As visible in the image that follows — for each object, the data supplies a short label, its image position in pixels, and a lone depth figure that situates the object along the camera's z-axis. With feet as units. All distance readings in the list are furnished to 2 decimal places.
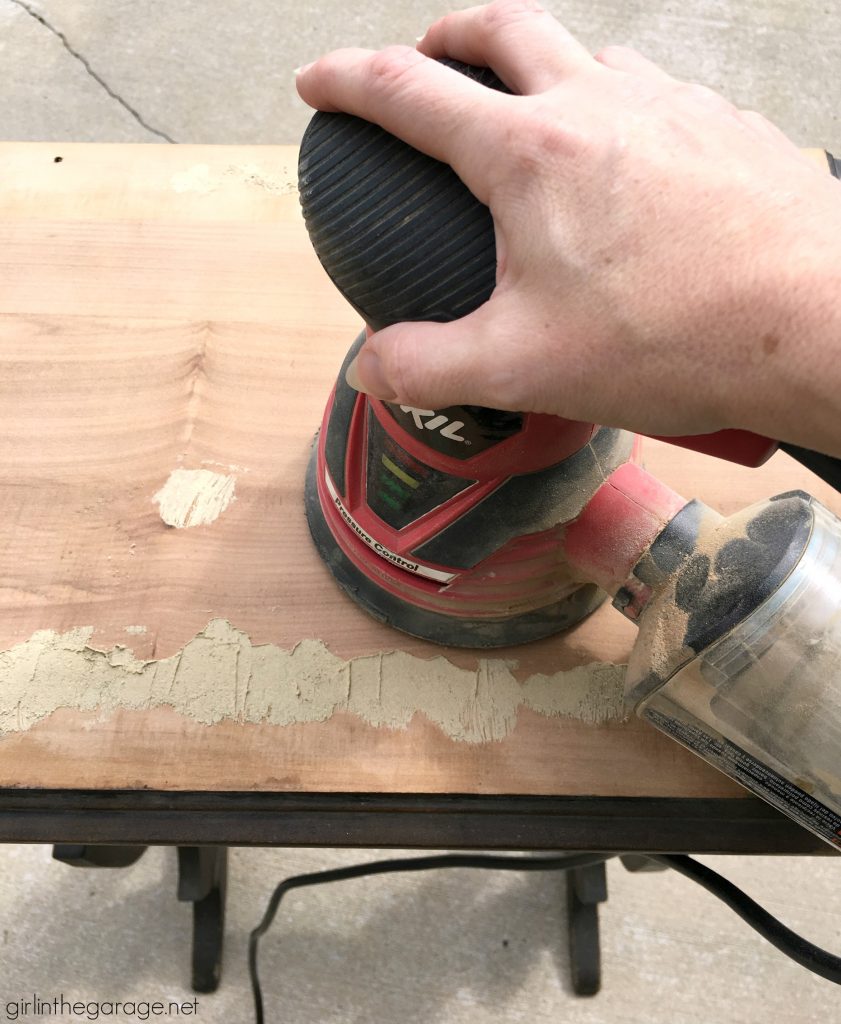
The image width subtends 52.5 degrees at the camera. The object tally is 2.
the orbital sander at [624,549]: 1.63
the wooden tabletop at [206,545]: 1.98
